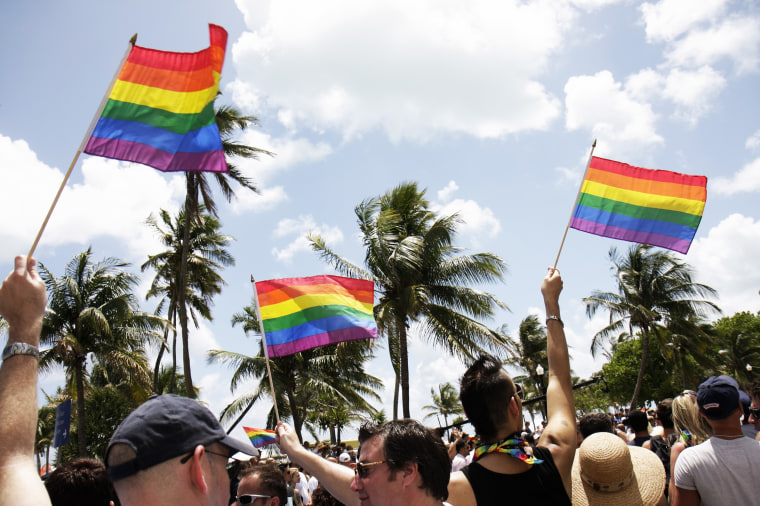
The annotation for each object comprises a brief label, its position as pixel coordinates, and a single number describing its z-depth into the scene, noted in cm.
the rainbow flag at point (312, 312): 639
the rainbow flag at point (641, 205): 578
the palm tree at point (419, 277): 1966
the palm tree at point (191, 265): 2703
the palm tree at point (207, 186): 2220
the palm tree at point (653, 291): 3338
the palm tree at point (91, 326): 2264
